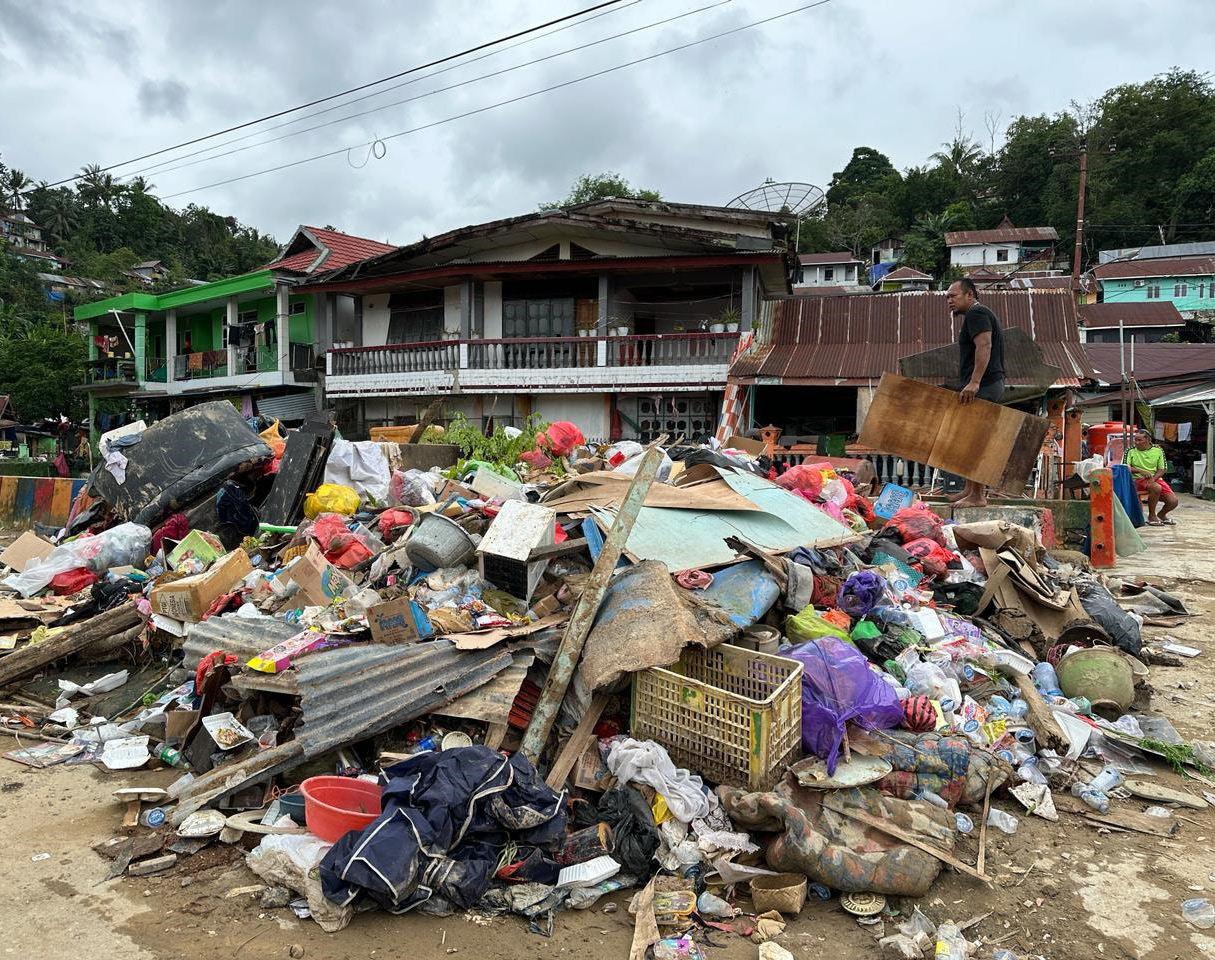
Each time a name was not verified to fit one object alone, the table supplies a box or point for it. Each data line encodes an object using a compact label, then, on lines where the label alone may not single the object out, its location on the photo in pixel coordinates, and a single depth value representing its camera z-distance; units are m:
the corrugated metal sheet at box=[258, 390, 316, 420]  19.47
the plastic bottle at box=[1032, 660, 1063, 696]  4.34
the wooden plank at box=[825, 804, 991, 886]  2.75
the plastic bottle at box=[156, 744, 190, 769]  3.92
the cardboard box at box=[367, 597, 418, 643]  3.80
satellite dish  17.08
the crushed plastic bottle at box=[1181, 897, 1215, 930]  2.57
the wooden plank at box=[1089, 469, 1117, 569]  7.54
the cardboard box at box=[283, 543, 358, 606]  5.08
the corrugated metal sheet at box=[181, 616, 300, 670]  4.38
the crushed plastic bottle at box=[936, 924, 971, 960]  2.42
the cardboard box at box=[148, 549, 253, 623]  5.16
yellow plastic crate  3.04
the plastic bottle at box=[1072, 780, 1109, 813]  3.34
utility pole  19.86
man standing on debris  6.05
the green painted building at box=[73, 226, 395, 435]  19.11
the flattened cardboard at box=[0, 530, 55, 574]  7.59
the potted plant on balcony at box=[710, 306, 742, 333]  14.58
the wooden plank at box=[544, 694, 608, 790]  3.24
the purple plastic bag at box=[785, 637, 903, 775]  3.28
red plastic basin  2.88
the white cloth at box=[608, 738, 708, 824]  3.00
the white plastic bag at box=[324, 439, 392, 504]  7.25
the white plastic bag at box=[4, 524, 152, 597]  6.58
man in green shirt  11.39
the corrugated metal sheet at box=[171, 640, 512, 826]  3.38
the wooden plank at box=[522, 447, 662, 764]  3.38
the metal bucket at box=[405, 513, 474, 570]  4.88
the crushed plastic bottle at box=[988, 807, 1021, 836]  3.17
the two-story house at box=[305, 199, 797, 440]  14.37
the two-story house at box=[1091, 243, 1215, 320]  39.81
